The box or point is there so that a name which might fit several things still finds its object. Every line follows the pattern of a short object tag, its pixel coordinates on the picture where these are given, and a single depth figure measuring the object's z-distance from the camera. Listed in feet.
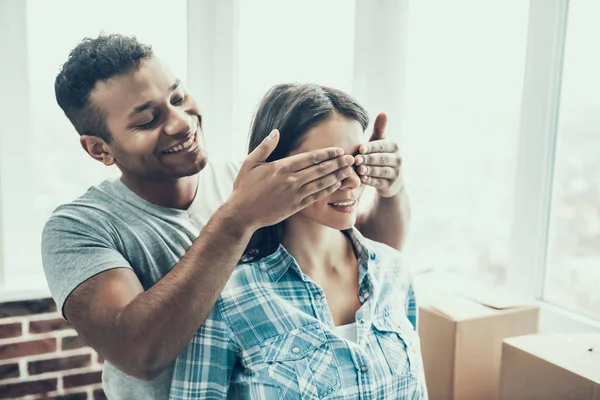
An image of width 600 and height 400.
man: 3.48
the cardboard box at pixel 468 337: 5.34
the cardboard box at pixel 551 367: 4.23
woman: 3.56
